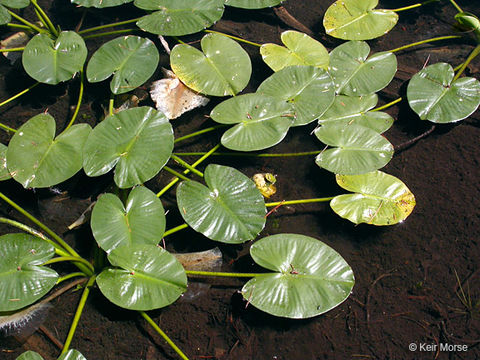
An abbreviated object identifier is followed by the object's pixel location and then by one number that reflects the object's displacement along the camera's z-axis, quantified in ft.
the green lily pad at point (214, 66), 9.36
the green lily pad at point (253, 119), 8.43
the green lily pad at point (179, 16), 10.02
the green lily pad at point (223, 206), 7.50
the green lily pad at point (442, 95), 9.30
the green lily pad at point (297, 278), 6.98
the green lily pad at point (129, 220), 7.27
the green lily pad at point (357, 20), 10.46
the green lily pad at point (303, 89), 8.88
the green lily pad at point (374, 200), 8.08
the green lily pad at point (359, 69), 9.45
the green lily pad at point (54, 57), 9.51
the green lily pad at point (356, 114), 9.04
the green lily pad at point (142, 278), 6.88
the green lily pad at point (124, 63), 9.30
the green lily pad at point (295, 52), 9.82
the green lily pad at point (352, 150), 8.35
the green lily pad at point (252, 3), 10.78
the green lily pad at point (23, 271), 6.93
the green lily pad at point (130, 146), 7.78
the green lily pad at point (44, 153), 7.99
